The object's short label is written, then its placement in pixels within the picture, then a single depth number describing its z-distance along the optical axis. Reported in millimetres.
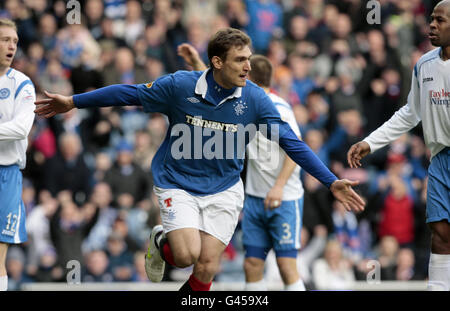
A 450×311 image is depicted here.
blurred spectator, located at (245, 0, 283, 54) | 15777
